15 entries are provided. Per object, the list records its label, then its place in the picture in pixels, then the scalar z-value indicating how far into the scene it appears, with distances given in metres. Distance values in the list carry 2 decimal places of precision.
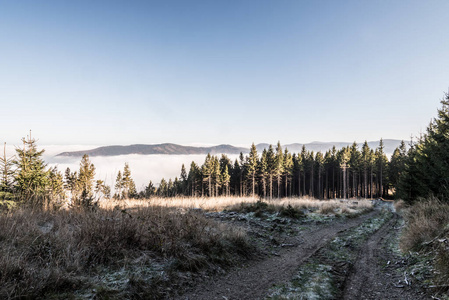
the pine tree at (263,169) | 57.09
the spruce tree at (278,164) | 55.53
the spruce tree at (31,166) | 12.04
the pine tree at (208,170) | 54.59
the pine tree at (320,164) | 62.25
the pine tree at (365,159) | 58.69
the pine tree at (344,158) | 57.47
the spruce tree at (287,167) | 61.44
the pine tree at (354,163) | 60.53
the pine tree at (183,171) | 65.39
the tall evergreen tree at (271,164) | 56.88
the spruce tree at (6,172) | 8.95
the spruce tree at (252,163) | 56.71
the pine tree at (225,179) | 57.00
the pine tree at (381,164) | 59.92
